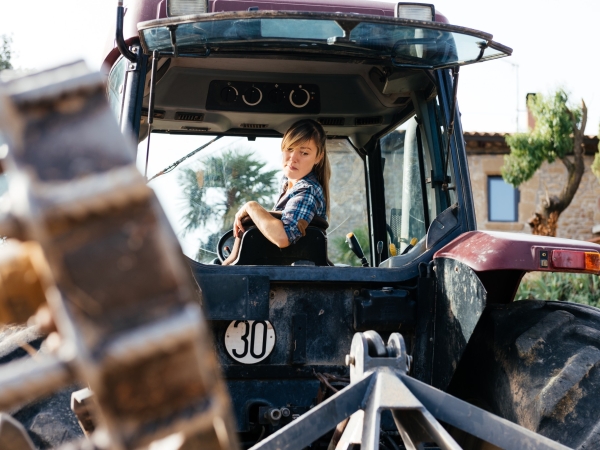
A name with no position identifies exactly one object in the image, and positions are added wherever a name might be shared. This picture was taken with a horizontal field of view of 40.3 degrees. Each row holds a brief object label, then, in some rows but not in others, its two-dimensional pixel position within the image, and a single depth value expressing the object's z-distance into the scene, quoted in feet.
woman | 10.30
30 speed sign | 9.62
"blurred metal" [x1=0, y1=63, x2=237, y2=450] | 2.53
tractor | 2.60
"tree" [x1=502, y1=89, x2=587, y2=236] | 65.67
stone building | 72.28
